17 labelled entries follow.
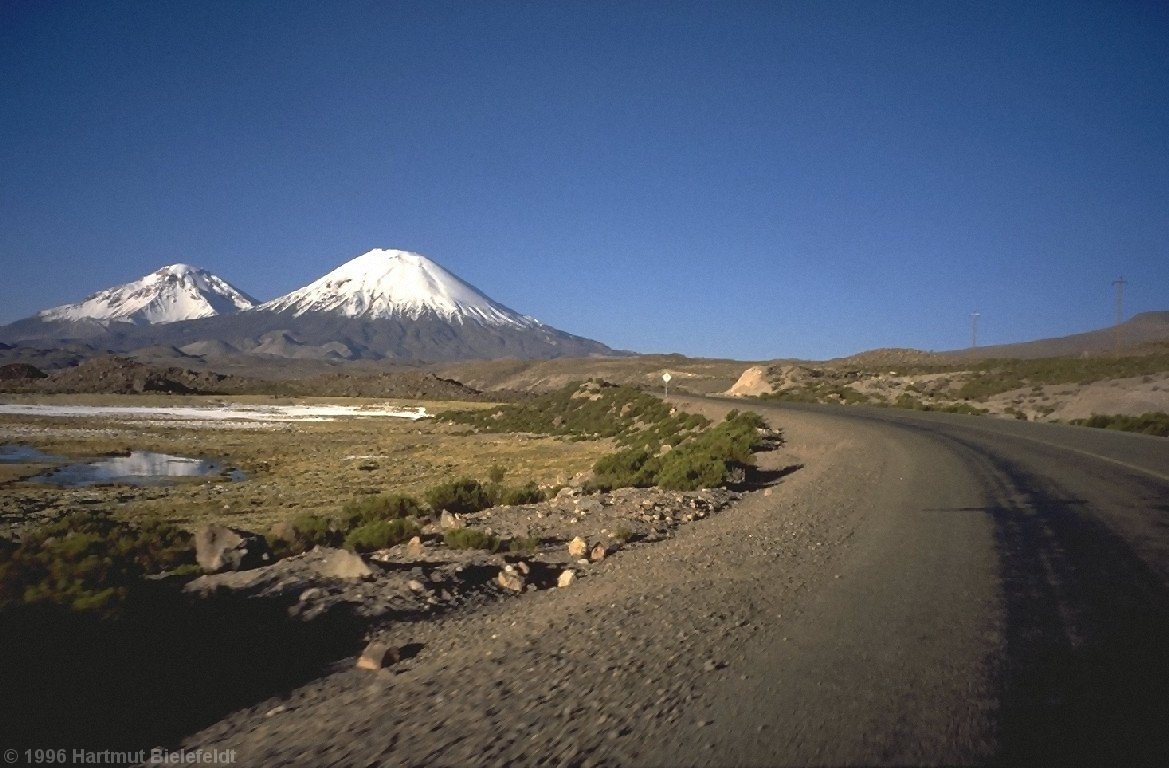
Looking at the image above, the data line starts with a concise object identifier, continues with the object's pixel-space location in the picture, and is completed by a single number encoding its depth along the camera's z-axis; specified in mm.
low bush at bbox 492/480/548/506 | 17453
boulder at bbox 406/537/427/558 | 11235
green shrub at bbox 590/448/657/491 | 18398
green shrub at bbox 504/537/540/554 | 11317
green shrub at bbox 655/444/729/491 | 16562
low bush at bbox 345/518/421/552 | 12820
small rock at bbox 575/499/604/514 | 14155
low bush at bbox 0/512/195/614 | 7633
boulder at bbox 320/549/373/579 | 9188
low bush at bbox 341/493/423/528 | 15609
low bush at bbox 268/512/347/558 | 13029
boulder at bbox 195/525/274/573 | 11398
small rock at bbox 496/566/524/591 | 9073
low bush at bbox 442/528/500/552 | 11406
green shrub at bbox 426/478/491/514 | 17312
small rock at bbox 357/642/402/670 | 6355
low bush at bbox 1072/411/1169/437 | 27875
